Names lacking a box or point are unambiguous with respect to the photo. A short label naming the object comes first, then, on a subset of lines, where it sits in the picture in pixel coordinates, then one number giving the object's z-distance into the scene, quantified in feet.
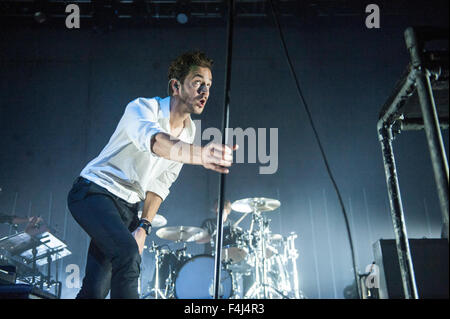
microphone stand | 2.79
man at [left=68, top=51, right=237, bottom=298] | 4.17
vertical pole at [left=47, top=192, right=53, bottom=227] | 20.92
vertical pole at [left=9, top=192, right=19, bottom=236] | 20.88
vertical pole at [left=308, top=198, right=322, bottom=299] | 20.61
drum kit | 14.10
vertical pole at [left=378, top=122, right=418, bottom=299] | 3.91
